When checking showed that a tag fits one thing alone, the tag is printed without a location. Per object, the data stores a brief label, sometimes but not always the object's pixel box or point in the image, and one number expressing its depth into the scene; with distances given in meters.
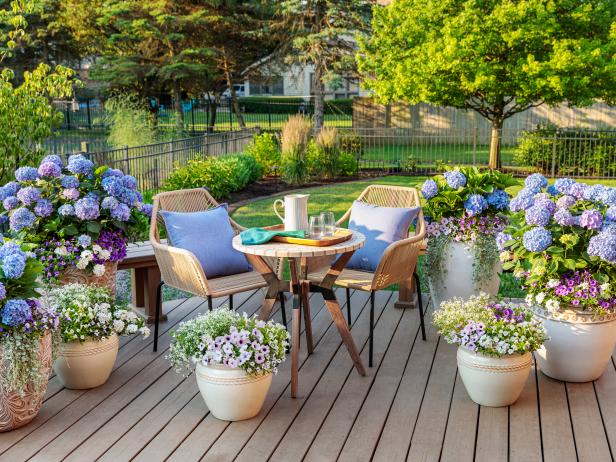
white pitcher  4.75
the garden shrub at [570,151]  15.55
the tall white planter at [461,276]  5.58
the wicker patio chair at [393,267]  4.75
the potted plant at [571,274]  4.22
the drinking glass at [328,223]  4.58
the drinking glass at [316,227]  4.57
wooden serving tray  4.48
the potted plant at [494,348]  4.00
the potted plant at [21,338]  3.67
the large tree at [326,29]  20.22
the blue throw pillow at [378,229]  5.36
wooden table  4.33
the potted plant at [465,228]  5.53
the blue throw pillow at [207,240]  5.21
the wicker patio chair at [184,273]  4.74
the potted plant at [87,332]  4.27
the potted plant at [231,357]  3.85
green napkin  4.55
